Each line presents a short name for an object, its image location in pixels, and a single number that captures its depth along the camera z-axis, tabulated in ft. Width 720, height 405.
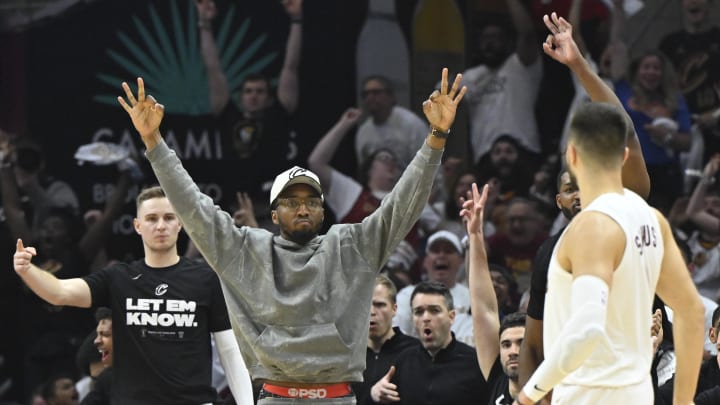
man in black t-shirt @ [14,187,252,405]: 45.14
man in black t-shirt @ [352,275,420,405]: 54.60
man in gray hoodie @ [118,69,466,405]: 39.37
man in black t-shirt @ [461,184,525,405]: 43.68
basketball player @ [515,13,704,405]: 29.71
